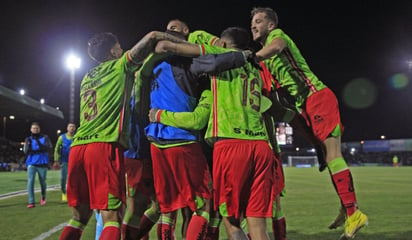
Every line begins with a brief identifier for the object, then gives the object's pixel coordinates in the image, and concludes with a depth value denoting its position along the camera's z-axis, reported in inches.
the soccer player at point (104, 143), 127.5
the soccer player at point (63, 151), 465.1
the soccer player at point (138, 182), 161.9
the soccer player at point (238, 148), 116.3
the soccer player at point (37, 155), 411.2
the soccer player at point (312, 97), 152.3
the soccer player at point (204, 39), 144.7
